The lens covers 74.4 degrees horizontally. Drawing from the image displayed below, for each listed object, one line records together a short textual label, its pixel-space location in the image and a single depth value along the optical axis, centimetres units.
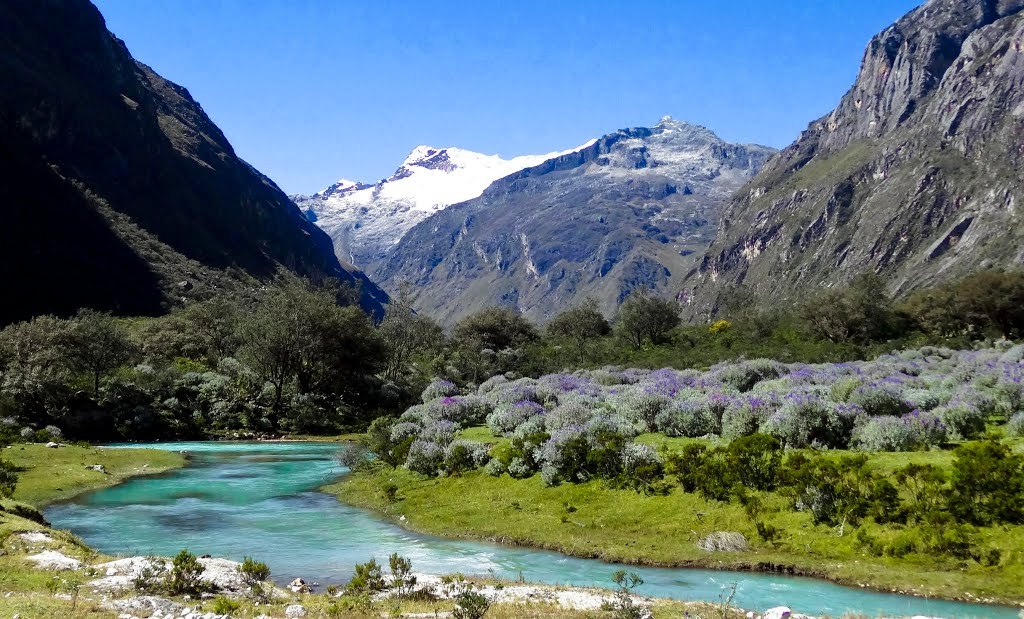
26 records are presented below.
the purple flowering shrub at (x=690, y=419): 2500
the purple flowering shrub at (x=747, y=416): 2314
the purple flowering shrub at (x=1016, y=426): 2017
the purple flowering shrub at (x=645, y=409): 2730
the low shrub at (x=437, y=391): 4311
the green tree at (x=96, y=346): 5088
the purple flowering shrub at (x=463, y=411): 3394
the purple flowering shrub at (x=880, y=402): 2286
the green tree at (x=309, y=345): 5959
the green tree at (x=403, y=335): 7546
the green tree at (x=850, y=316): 6625
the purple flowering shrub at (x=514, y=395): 3369
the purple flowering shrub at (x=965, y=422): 2073
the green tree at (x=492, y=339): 7288
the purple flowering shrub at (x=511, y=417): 2995
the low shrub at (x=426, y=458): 2747
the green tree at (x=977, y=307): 6088
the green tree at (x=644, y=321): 8206
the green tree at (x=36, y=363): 4550
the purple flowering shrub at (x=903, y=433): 1988
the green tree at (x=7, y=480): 2003
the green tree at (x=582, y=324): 9488
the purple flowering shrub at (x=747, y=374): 3275
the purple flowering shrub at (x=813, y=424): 2152
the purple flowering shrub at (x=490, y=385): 4129
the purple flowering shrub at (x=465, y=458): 2655
